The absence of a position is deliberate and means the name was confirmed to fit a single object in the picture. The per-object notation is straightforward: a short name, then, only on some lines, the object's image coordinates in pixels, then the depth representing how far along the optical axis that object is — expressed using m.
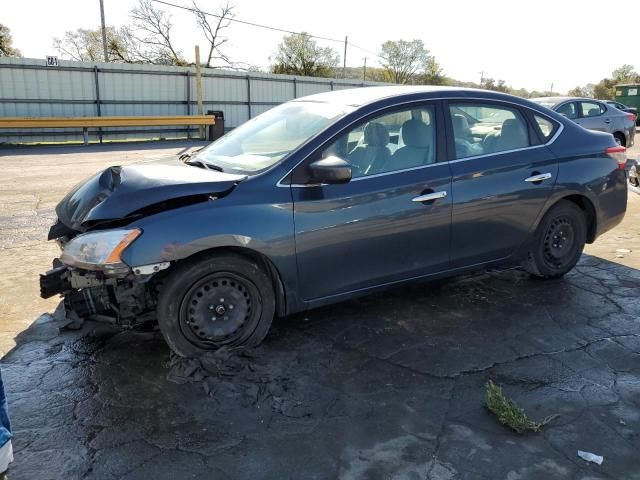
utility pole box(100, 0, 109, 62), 29.47
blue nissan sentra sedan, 3.29
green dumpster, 28.62
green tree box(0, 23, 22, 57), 31.73
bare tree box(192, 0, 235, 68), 38.78
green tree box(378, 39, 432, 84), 53.09
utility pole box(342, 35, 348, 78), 48.47
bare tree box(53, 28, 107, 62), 41.38
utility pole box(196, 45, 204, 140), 21.59
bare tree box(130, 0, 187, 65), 41.50
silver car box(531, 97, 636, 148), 12.97
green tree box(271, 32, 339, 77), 40.31
